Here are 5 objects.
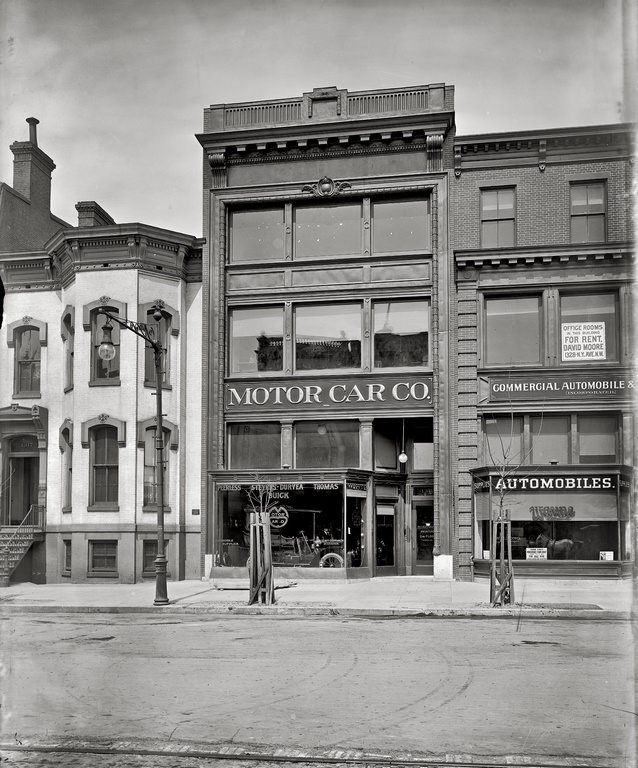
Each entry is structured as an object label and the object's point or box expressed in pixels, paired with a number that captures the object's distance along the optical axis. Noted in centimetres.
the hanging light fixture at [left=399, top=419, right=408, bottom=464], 2805
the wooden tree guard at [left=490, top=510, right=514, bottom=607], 1967
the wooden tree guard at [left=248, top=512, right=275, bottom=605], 2039
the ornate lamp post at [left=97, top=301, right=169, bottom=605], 2097
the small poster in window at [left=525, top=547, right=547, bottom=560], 2538
